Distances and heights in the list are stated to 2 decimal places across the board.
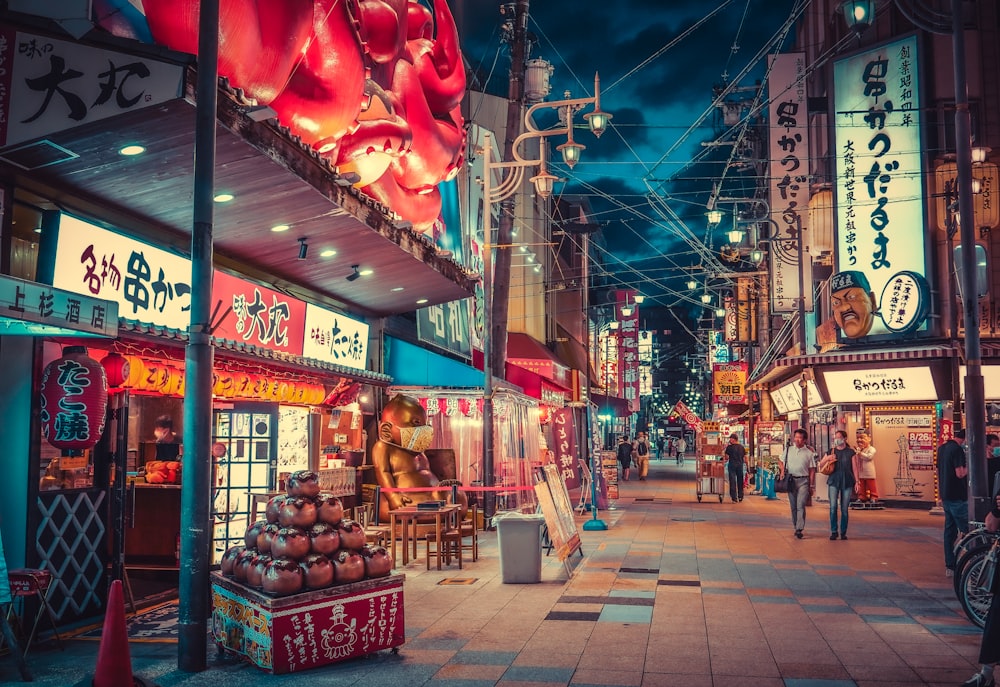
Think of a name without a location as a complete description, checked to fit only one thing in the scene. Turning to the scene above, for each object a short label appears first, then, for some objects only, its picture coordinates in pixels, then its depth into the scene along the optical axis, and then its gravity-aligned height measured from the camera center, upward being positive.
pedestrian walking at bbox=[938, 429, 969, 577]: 13.26 -0.99
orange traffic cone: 6.69 -1.64
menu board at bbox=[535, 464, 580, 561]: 13.22 -1.30
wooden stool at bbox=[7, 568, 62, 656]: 7.83 -1.33
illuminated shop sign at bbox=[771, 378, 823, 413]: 30.53 +1.12
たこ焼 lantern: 8.78 +0.26
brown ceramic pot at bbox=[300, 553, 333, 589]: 8.01 -1.26
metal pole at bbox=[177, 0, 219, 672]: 7.77 +0.30
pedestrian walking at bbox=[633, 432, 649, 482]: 44.22 -1.51
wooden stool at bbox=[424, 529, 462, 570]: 14.18 -1.76
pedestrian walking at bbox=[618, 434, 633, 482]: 41.50 -1.26
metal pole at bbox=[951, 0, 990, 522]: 12.69 +1.98
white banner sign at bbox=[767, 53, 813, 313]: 27.58 +7.85
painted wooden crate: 7.68 -1.71
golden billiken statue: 17.64 -0.51
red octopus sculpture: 11.44 +5.37
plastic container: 12.41 -1.65
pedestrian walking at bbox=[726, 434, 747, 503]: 29.28 -1.34
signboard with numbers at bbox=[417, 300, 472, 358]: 22.65 +2.67
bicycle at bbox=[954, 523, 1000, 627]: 9.52 -1.67
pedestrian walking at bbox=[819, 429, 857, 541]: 17.72 -1.06
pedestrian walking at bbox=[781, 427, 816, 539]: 18.17 -0.92
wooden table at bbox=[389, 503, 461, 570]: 13.85 -1.35
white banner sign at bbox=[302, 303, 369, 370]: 16.59 +1.74
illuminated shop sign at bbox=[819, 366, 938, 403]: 25.14 +1.14
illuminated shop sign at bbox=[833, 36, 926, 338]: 24.83 +6.76
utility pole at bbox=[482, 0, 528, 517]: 19.80 +3.72
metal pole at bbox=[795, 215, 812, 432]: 29.97 +3.69
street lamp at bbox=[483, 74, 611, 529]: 19.09 +5.78
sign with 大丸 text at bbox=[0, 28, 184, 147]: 8.24 +3.16
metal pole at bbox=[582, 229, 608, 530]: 19.72 -1.41
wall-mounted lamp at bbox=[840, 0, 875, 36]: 15.37 +6.94
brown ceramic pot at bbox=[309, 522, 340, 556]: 8.34 -1.02
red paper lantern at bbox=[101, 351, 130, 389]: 9.98 +0.68
